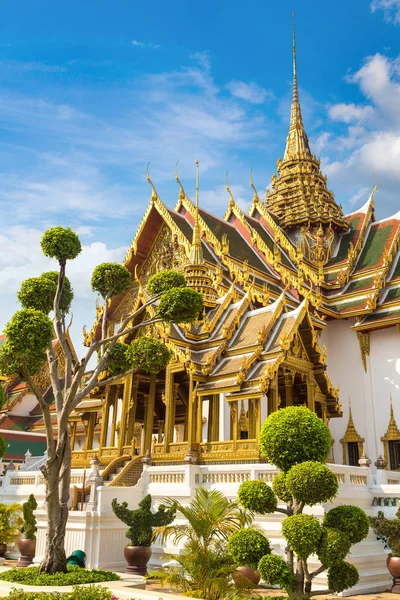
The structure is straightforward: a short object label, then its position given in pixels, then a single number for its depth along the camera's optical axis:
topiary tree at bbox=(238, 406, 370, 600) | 5.54
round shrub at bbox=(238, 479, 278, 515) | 6.04
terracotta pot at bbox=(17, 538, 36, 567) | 8.93
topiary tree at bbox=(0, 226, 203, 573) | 7.33
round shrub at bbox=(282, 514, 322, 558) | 5.47
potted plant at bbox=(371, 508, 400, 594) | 7.58
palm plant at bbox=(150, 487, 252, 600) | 6.05
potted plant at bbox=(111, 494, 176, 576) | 7.84
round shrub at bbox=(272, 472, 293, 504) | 6.00
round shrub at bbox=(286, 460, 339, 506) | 5.69
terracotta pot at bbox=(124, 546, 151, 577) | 7.85
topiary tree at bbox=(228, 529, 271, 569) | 5.86
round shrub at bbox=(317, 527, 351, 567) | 5.49
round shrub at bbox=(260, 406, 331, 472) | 6.21
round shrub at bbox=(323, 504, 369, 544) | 5.81
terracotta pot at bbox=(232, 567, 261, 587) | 6.42
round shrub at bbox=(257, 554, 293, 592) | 5.66
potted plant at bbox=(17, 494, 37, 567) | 8.94
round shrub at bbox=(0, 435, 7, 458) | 11.07
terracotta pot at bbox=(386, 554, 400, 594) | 7.54
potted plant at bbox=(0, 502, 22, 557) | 10.10
